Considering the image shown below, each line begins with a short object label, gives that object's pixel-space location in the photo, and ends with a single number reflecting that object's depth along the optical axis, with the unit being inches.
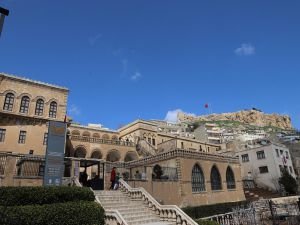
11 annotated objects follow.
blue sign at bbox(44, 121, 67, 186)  528.9
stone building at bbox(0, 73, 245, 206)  767.7
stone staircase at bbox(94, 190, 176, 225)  511.2
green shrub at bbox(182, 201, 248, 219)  828.5
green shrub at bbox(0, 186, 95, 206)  406.6
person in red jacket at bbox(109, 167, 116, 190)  724.6
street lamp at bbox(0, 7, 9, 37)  324.8
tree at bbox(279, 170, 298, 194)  1504.7
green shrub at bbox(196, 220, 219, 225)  510.6
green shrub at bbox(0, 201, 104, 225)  373.9
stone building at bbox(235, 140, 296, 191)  1651.1
